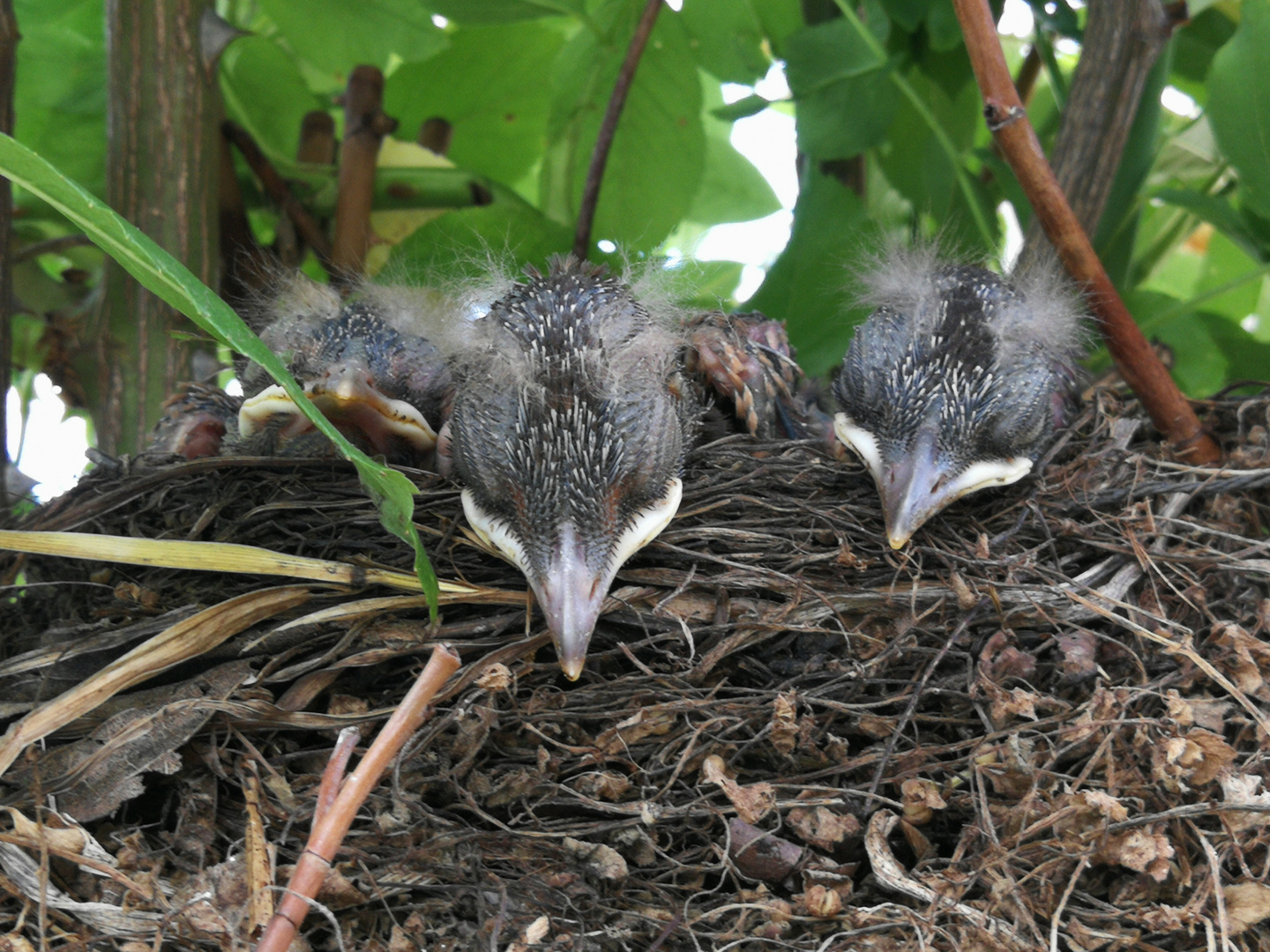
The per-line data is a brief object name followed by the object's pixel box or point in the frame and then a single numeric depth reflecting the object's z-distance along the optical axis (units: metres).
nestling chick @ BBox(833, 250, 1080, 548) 0.24
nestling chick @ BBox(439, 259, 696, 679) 0.23
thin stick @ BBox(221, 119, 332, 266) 0.30
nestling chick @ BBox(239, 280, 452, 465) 0.24
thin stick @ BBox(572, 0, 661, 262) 0.29
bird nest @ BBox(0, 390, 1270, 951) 0.22
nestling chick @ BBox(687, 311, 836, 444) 0.26
